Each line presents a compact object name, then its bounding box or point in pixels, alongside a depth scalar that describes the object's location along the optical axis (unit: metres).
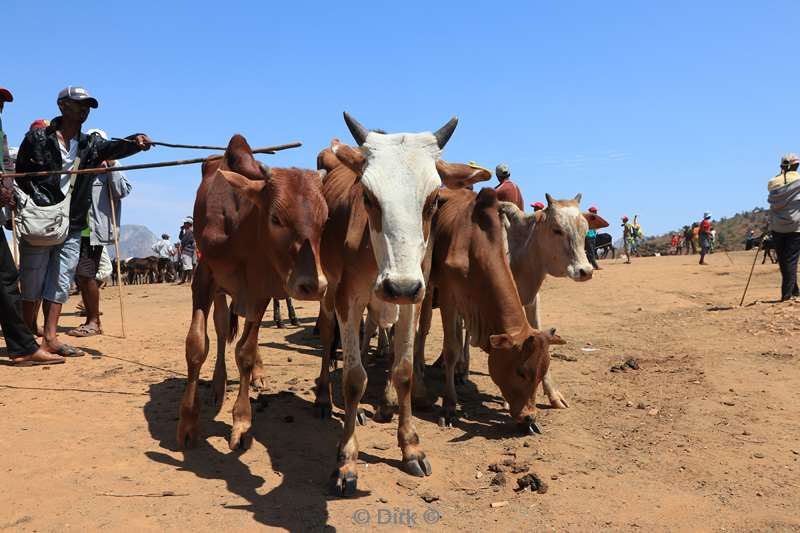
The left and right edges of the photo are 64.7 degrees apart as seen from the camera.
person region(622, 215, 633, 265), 32.86
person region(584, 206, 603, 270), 19.06
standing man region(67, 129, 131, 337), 8.34
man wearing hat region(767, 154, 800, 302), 10.58
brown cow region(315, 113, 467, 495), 3.56
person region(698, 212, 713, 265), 24.67
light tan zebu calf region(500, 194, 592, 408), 7.06
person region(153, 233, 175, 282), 25.91
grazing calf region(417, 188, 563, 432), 5.39
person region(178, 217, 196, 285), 21.50
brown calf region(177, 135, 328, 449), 4.23
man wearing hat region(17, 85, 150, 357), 6.88
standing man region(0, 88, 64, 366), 6.26
